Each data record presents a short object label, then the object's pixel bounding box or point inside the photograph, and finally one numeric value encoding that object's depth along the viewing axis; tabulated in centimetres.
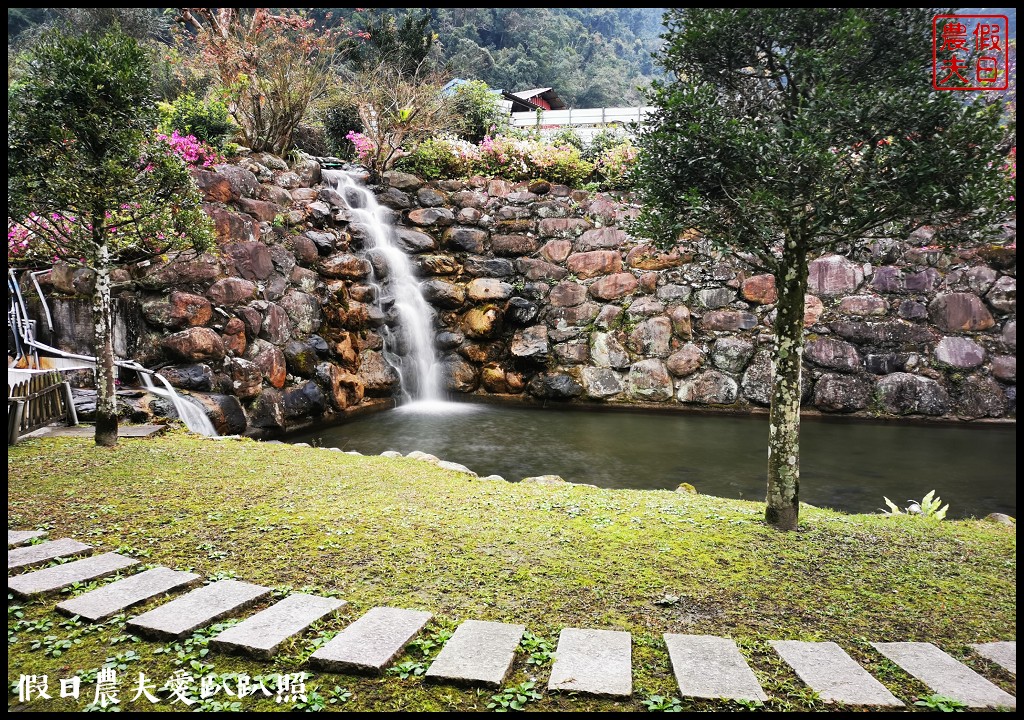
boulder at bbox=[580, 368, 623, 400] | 1152
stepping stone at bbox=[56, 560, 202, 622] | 277
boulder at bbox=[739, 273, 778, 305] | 1114
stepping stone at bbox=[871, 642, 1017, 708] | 223
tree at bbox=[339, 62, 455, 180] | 1367
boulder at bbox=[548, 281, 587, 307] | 1198
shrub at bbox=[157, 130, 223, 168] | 942
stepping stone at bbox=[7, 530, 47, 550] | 358
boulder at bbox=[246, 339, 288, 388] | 882
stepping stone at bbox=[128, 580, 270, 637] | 261
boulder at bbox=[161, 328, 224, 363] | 808
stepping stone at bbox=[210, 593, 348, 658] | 247
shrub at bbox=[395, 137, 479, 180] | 1352
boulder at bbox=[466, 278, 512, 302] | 1202
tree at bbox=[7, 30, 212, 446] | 525
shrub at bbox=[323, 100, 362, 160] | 1636
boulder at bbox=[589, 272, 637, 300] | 1182
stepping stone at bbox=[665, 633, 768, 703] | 224
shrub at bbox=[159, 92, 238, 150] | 1208
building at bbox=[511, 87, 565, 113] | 2642
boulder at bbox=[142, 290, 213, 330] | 812
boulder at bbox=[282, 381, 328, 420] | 909
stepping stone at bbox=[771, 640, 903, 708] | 223
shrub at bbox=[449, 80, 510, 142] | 1628
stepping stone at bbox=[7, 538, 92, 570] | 329
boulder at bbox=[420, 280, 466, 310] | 1205
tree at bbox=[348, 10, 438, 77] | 1748
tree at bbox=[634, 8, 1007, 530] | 366
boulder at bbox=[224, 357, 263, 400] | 845
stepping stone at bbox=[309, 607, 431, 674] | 237
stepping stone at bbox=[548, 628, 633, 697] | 226
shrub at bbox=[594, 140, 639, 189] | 1282
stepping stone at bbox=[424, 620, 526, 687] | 230
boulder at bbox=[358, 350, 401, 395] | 1088
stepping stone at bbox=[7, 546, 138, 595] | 298
